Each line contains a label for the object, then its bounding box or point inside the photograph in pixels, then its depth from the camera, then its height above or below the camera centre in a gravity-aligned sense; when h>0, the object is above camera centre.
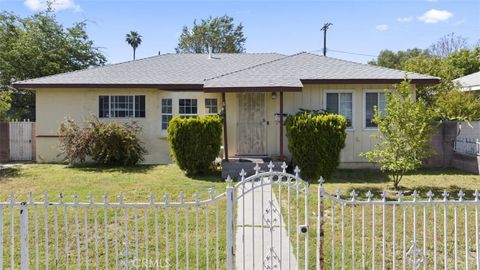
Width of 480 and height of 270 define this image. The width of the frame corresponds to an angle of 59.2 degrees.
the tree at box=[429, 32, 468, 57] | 51.44 +10.28
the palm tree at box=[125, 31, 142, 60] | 62.53 +13.55
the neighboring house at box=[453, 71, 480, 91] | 20.41 +2.39
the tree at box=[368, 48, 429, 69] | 62.31 +11.36
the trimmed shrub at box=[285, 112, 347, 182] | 12.19 -0.35
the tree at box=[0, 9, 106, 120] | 26.08 +5.35
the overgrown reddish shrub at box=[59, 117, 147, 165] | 14.53 -0.44
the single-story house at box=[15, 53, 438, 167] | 14.41 +1.23
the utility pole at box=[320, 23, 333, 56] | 35.75 +8.29
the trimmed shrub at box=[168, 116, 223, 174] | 12.56 -0.29
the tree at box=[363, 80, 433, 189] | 10.71 -0.01
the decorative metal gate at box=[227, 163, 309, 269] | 5.16 -1.69
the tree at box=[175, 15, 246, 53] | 47.38 +10.59
